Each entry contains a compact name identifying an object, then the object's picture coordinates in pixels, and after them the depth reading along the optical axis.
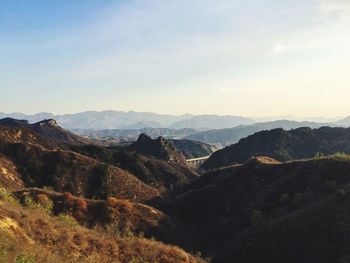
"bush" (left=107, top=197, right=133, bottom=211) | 47.15
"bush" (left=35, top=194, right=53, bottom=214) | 42.27
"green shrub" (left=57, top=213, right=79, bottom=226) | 33.16
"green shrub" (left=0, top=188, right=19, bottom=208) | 33.25
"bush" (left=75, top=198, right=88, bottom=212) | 45.19
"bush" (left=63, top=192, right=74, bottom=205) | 45.89
